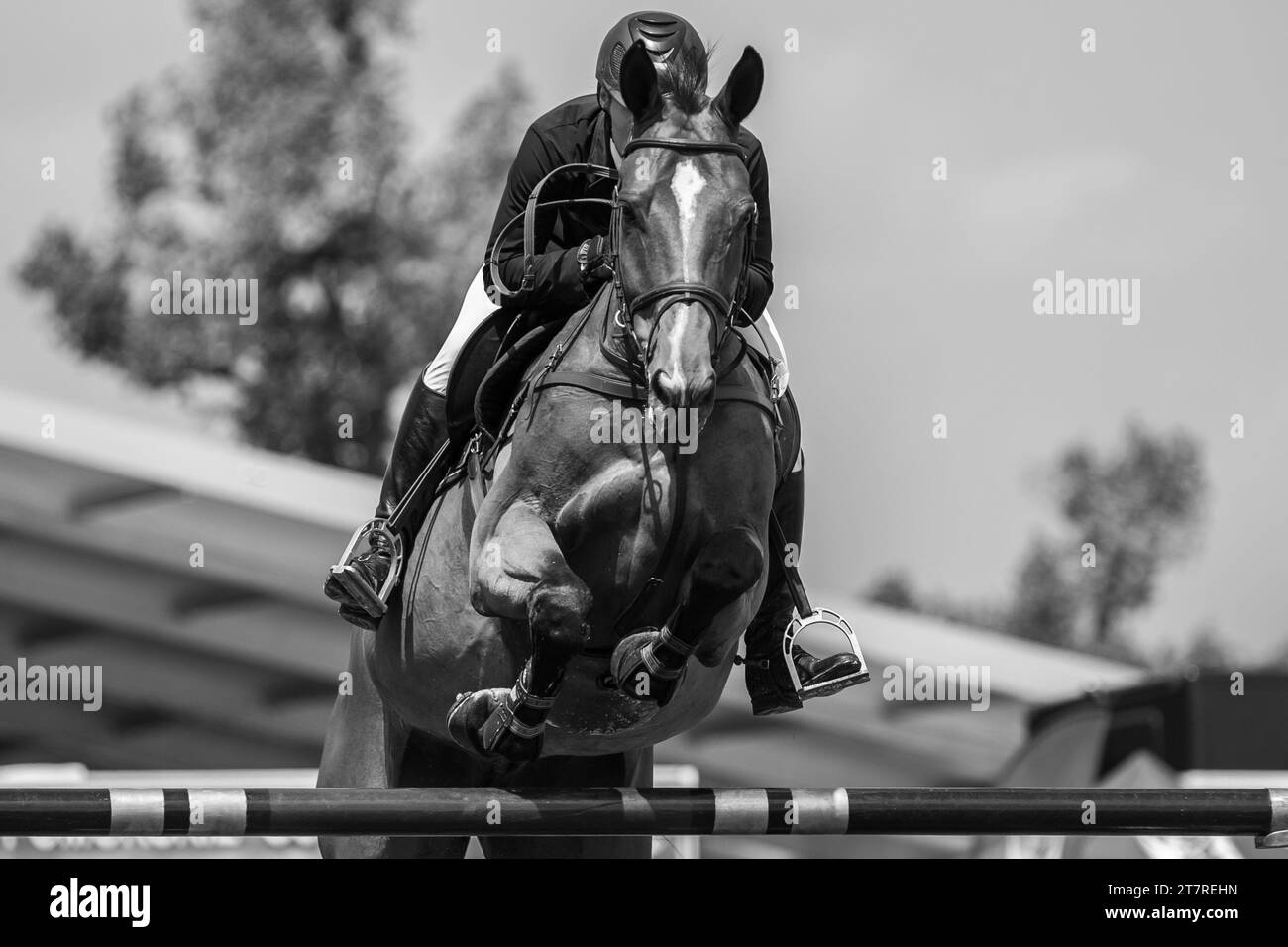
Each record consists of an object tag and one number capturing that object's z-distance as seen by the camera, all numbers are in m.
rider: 12.43
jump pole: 11.27
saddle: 12.55
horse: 11.09
